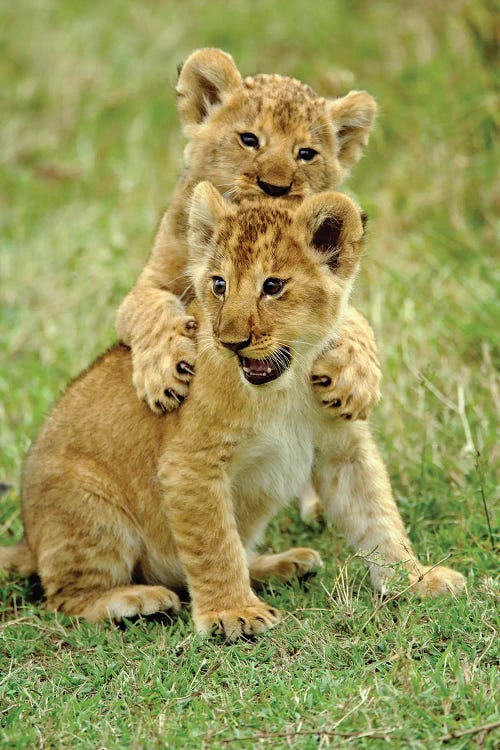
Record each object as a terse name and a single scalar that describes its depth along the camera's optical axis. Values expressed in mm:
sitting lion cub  8984
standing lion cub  9789
